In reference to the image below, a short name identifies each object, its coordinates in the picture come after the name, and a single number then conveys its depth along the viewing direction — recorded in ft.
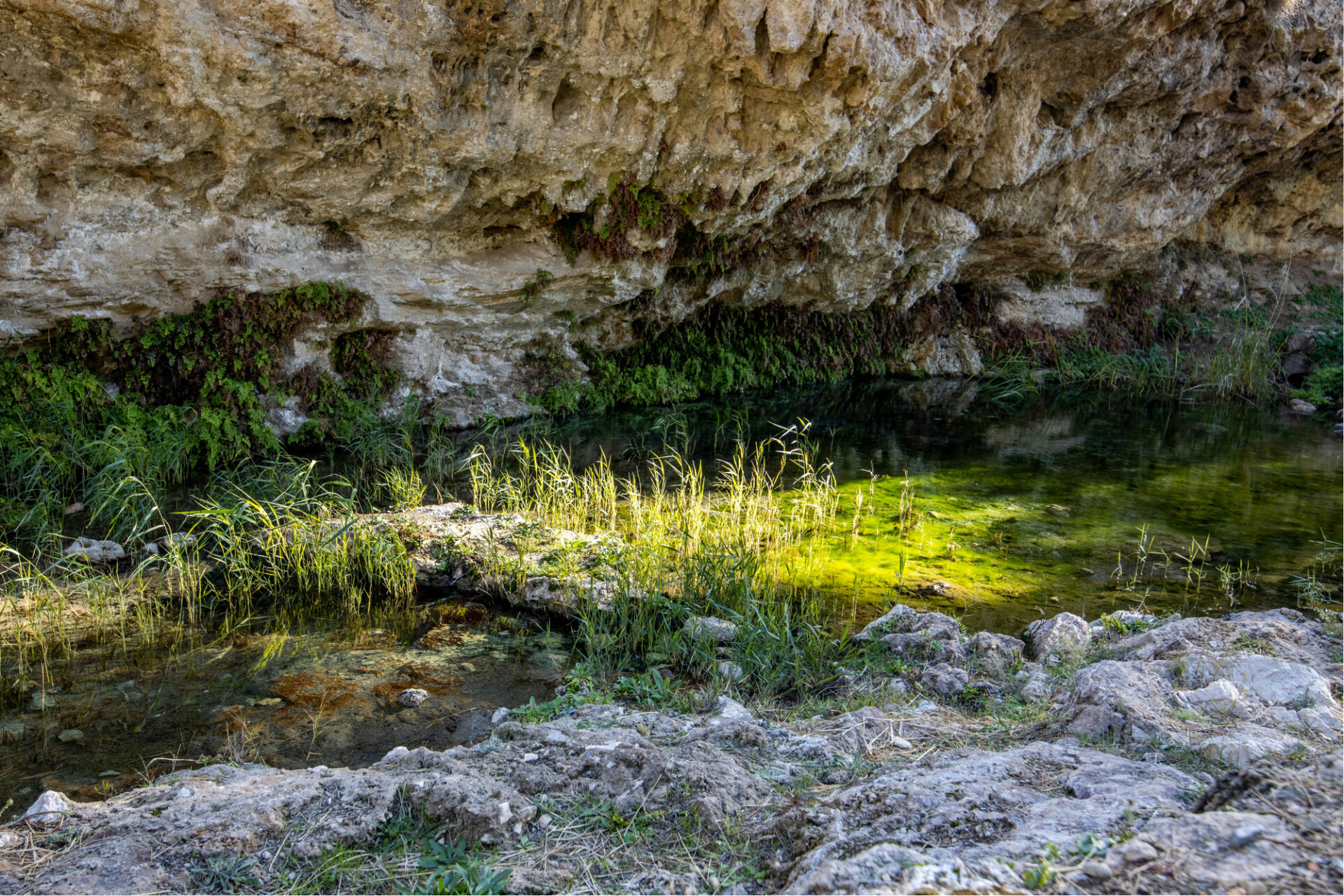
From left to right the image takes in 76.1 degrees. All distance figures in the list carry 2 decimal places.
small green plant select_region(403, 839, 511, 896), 6.89
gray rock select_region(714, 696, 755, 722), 11.33
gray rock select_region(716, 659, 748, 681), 13.15
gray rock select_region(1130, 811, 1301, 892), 5.42
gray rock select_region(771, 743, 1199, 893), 6.26
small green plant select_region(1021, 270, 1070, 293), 51.03
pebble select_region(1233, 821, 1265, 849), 5.65
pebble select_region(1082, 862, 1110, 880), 5.82
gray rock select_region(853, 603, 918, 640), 14.70
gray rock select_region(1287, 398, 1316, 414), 42.42
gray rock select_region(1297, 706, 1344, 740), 9.12
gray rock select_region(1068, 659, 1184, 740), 9.38
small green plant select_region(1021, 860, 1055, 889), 5.88
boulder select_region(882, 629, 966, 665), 13.39
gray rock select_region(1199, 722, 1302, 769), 8.04
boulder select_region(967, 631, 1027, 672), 13.29
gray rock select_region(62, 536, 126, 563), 17.49
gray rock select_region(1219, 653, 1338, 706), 10.55
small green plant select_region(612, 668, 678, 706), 12.50
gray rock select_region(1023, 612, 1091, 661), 13.91
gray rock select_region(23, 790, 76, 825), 8.44
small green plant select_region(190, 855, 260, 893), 7.18
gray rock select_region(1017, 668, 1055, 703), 11.72
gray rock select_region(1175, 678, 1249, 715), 10.10
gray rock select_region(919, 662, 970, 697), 12.19
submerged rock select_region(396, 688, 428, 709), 12.98
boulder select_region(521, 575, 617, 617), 16.05
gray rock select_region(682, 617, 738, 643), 14.34
